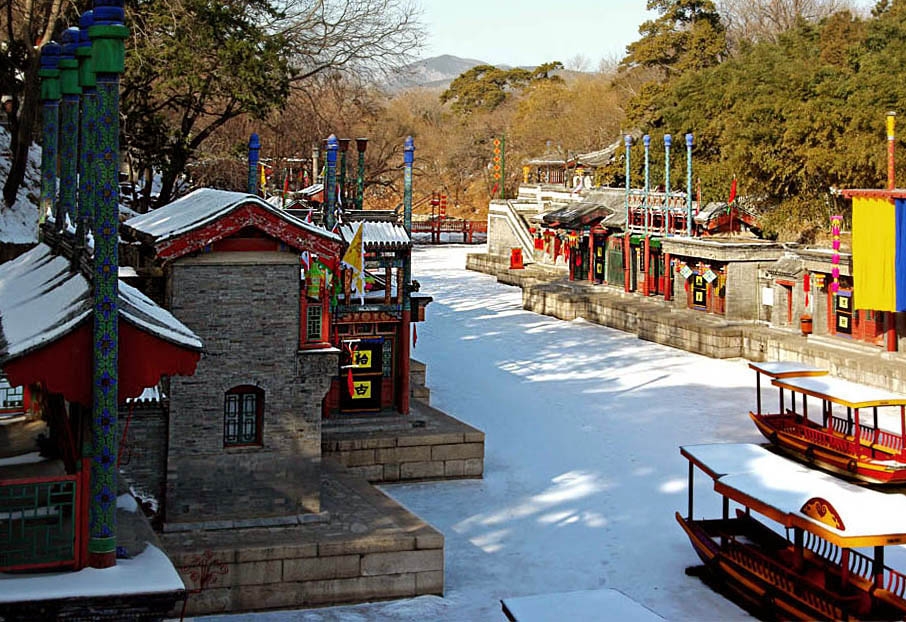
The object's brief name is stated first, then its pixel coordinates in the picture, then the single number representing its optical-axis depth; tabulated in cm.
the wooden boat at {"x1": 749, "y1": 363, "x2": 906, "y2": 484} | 1656
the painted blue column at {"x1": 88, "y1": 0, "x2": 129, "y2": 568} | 764
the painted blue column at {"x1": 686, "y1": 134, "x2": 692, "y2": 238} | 3145
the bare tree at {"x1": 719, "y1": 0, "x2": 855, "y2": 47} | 6944
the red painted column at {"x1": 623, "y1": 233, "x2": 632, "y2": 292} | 3578
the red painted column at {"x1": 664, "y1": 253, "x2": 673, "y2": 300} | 3309
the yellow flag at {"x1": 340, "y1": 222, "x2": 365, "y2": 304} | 1717
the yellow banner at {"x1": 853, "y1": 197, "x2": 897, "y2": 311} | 2331
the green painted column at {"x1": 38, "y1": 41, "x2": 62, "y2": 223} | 1115
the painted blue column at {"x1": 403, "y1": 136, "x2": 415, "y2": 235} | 1895
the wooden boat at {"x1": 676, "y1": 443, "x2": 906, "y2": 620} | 1105
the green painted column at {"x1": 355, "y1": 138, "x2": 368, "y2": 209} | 2236
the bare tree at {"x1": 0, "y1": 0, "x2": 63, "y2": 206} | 2091
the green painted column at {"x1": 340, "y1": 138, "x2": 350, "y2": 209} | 2242
